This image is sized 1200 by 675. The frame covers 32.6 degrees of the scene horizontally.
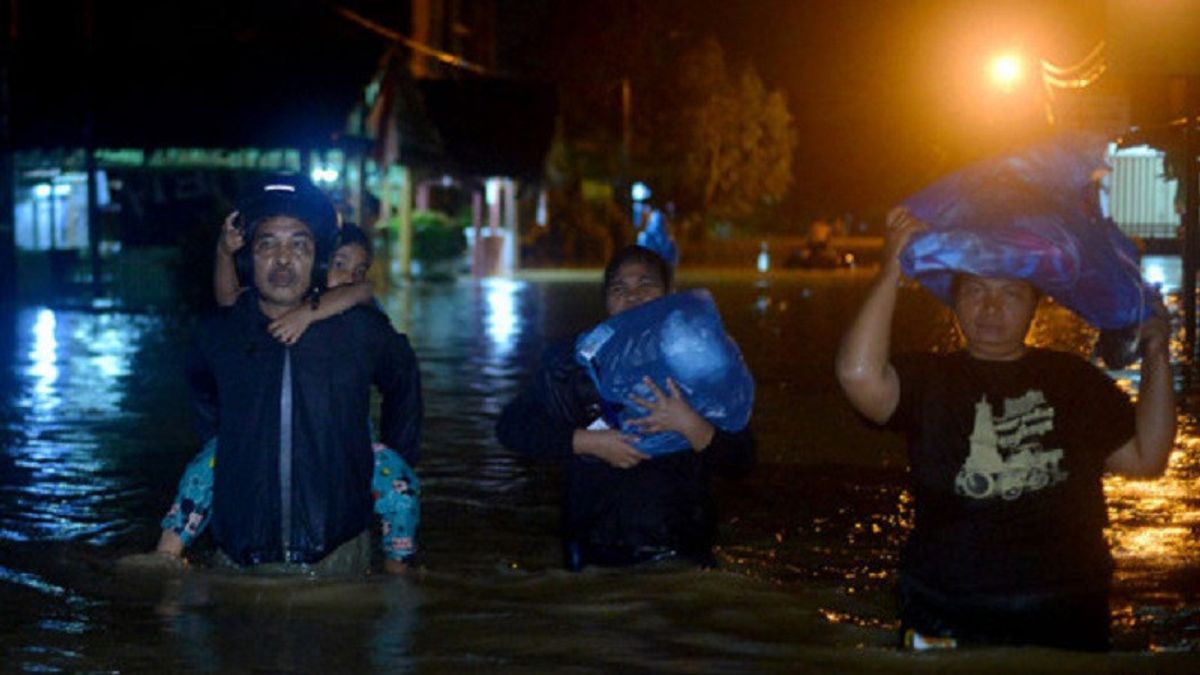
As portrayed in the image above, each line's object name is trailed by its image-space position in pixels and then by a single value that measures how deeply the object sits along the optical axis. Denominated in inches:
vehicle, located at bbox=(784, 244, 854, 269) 2060.8
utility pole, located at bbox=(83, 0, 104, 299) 1286.9
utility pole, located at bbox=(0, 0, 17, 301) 1360.7
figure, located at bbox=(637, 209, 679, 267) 1082.7
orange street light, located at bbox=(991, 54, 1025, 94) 1145.4
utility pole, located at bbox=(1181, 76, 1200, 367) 725.3
